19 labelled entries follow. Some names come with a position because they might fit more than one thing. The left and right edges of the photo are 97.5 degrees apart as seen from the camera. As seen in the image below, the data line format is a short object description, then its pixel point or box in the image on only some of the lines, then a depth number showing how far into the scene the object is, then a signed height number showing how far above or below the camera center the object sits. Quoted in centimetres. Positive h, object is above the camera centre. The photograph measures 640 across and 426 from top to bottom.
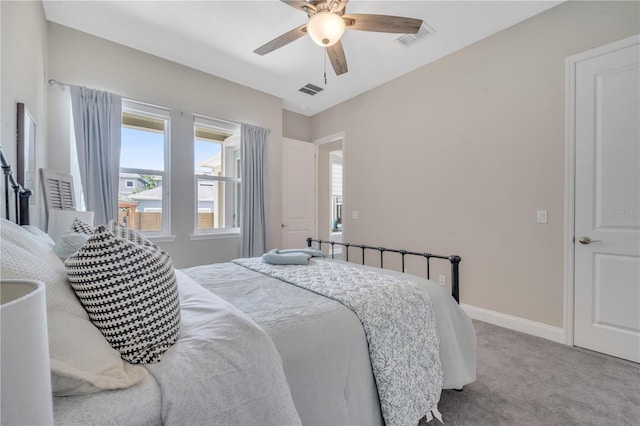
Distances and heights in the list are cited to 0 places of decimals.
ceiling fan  187 +130
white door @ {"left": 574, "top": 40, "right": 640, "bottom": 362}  208 +6
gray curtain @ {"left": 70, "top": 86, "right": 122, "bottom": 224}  267 +64
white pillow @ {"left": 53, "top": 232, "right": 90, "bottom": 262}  105 -13
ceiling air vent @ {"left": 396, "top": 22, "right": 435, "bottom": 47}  264 +171
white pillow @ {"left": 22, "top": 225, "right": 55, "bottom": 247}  132 -11
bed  66 -45
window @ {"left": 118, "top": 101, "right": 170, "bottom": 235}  307 +47
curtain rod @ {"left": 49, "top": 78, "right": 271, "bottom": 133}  257 +118
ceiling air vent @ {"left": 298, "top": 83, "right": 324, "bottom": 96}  384 +171
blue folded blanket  205 -35
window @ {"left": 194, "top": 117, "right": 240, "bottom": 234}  359 +48
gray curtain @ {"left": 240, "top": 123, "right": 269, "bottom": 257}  380 +29
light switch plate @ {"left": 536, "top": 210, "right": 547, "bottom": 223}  247 -4
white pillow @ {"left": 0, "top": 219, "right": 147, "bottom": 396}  62 -31
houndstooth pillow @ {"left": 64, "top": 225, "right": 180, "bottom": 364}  76 -23
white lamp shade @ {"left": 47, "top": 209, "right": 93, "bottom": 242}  197 -7
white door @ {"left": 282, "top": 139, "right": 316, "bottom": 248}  442 +31
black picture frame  169 +41
